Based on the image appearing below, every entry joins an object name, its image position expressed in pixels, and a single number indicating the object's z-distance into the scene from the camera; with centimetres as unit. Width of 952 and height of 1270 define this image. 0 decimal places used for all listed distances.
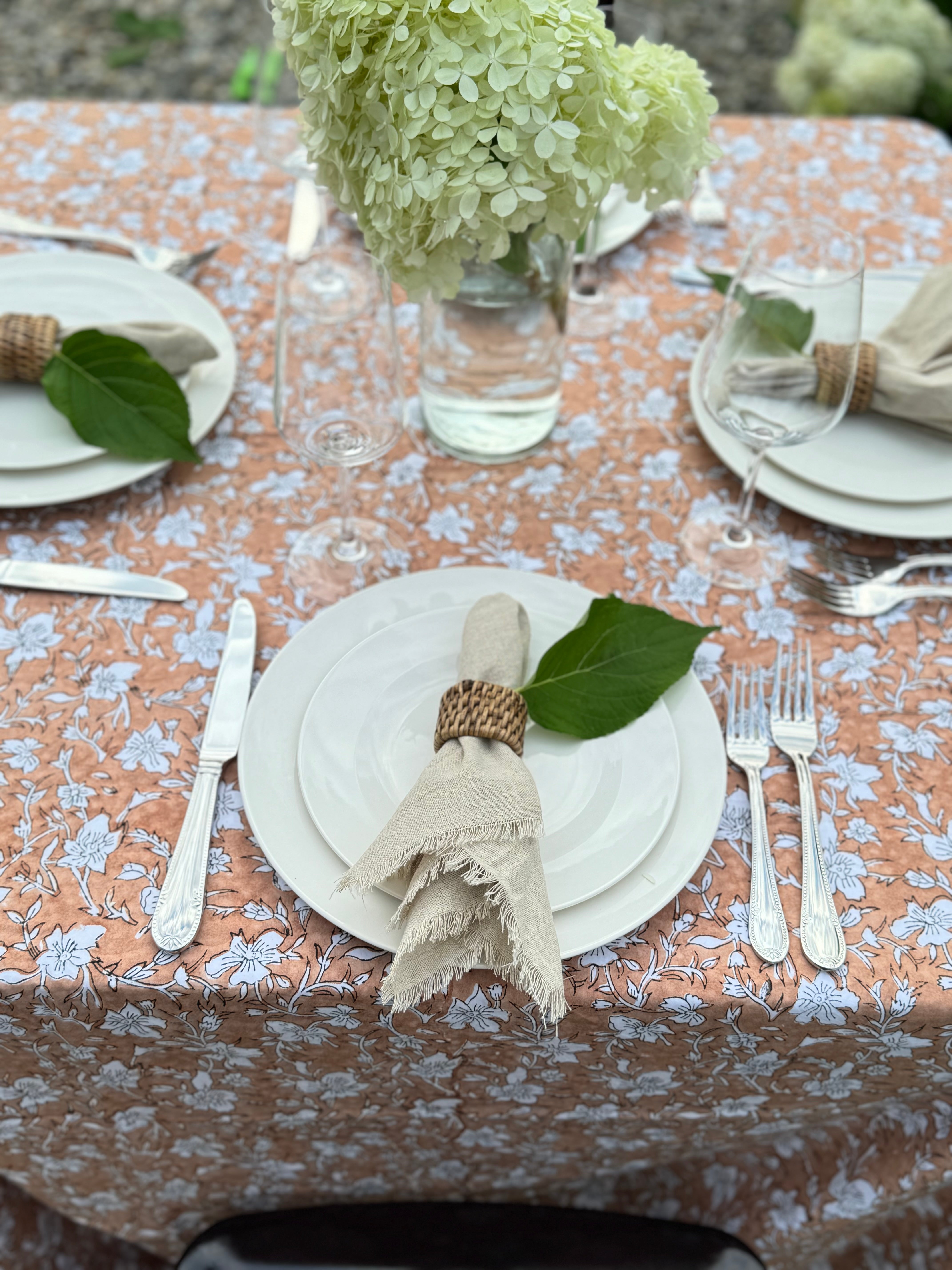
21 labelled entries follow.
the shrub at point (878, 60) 242
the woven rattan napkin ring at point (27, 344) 92
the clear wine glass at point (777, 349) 80
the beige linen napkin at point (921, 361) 93
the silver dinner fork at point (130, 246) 111
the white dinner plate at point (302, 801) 64
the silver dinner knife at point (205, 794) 65
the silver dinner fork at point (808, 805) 66
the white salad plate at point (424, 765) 66
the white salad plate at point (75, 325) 90
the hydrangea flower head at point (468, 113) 61
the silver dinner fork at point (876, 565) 88
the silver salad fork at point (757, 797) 66
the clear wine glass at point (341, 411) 80
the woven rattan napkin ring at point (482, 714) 68
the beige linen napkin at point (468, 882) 58
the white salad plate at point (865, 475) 90
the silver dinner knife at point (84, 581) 84
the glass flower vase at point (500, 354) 87
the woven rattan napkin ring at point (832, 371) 80
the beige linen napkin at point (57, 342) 92
